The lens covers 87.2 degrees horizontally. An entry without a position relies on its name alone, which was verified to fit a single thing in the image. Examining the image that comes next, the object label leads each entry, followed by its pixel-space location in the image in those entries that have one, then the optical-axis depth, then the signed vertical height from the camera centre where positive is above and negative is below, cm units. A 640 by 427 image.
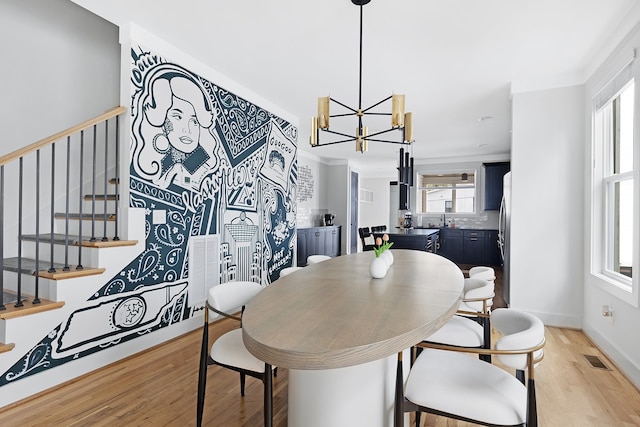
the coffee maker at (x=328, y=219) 867 -15
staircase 211 -23
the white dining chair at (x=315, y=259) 304 -43
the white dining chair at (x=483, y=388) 115 -65
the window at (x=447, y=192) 851 +56
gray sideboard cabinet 710 -66
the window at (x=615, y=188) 273 +24
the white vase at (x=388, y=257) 235 -31
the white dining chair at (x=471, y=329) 181 -65
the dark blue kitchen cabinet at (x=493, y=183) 758 +72
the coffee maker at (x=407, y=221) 836 -18
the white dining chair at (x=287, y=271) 240 -43
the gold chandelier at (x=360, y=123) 225 +65
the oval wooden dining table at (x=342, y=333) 96 -38
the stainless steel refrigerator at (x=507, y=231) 407 -21
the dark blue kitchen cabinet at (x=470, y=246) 765 -74
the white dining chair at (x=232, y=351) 143 -67
